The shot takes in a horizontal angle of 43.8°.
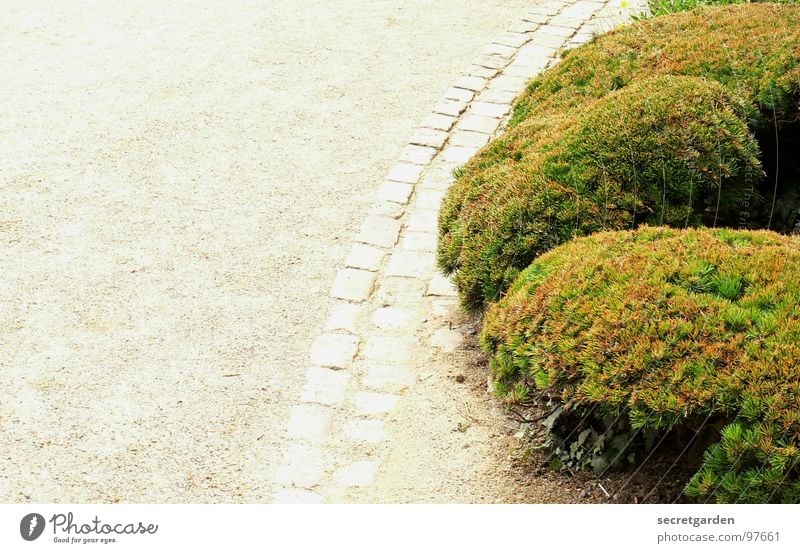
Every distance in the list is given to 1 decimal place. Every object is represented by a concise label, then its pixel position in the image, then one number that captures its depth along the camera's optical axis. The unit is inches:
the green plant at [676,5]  317.7
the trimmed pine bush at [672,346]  135.0
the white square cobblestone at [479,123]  300.2
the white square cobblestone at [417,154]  286.4
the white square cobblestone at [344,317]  218.7
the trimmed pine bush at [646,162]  194.2
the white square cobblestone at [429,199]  264.8
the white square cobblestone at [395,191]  268.4
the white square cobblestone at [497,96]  316.8
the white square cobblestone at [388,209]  261.4
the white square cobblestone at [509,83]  323.6
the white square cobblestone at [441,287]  227.6
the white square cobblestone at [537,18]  376.1
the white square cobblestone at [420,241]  246.8
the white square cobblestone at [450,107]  313.0
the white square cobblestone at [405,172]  277.6
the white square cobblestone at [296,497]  171.9
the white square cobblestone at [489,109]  308.8
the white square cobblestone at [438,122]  304.2
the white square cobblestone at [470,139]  292.9
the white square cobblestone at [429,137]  294.7
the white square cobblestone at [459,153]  285.4
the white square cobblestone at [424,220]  254.7
